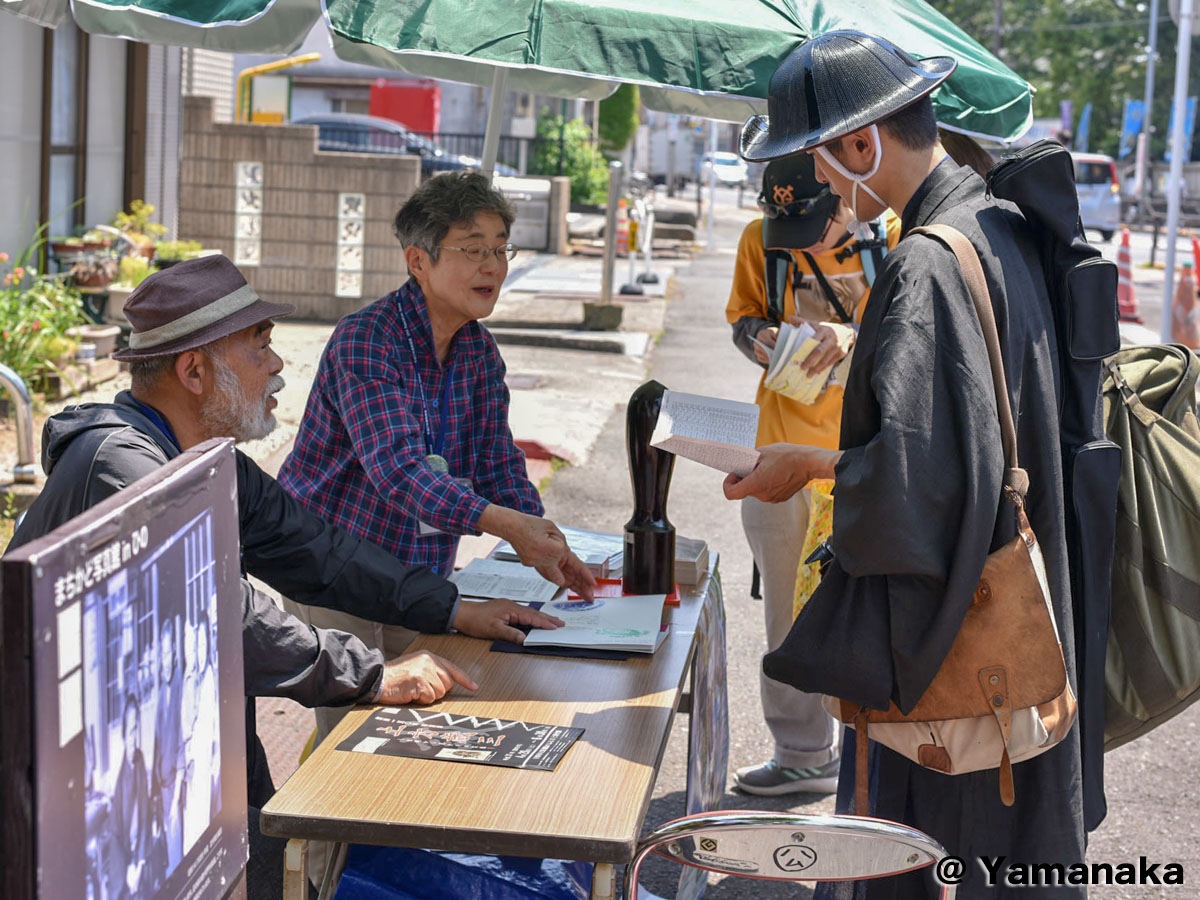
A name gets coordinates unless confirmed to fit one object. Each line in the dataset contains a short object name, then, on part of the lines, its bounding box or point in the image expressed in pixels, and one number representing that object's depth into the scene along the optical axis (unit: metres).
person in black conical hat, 2.24
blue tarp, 2.29
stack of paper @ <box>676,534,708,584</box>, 3.45
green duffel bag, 2.69
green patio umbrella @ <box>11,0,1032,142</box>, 2.70
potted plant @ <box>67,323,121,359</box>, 8.53
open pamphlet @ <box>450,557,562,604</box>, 3.22
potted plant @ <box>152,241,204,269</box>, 10.52
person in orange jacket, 3.83
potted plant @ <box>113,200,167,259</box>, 10.66
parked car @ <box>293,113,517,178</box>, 24.58
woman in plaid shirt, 3.02
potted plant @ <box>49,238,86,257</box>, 9.49
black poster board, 1.27
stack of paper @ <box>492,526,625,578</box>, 3.45
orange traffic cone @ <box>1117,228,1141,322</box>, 17.70
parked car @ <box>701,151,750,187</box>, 29.41
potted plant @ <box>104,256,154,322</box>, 9.62
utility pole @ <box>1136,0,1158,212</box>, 37.53
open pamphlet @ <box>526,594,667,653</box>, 2.87
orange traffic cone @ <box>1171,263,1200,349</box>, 12.33
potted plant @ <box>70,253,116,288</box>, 9.45
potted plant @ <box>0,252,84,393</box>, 7.60
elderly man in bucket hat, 2.28
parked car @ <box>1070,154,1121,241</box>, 35.84
